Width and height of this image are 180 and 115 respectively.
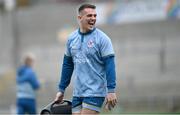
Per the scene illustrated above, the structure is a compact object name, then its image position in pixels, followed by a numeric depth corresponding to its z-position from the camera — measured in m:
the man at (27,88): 33.09
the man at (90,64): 18.62
